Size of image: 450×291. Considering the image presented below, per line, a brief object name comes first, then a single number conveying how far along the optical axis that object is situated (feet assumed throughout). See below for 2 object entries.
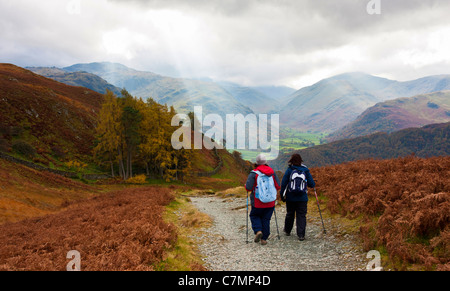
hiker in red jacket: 33.71
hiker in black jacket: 34.01
